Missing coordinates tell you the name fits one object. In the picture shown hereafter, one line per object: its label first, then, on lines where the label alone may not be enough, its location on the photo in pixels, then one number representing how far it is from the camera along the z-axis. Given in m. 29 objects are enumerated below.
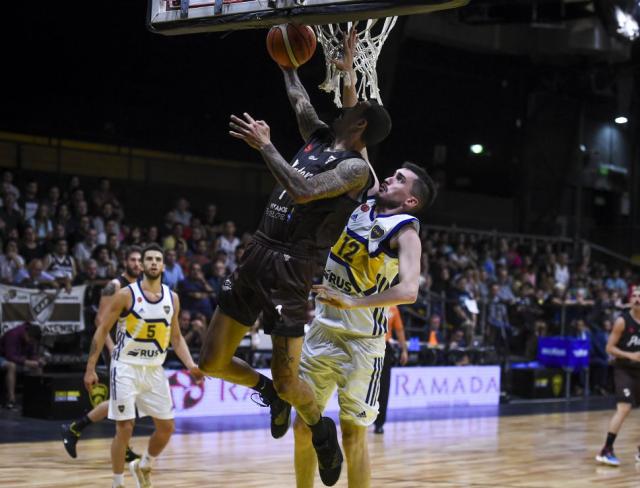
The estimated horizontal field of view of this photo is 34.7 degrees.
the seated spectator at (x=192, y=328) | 13.51
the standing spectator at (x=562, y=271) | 21.31
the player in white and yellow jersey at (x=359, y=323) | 5.85
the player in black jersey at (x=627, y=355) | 10.76
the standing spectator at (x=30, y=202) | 14.61
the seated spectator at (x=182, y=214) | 16.55
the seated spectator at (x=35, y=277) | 12.93
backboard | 5.16
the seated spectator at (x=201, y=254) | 15.04
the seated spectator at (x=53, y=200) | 14.72
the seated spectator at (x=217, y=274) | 14.52
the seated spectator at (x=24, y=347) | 12.62
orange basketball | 5.63
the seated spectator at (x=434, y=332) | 16.38
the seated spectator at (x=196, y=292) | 13.89
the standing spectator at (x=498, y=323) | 17.81
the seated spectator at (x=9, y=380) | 12.59
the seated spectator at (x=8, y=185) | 14.48
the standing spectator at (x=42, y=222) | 14.22
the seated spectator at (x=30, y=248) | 13.62
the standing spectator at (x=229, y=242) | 15.70
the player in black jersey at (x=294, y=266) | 5.37
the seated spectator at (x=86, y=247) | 14.15
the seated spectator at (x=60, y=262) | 13.44
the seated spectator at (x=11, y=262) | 13.09
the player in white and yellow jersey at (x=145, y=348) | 7.87
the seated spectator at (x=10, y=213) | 14.08
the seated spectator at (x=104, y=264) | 13.64
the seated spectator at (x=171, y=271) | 13.86
